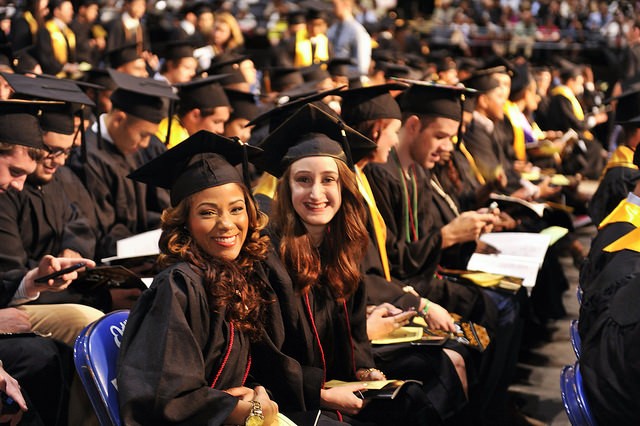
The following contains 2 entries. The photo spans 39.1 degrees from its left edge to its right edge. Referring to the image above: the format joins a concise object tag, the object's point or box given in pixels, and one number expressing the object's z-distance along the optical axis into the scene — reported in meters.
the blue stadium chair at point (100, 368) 2.54
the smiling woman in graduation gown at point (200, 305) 2.46
